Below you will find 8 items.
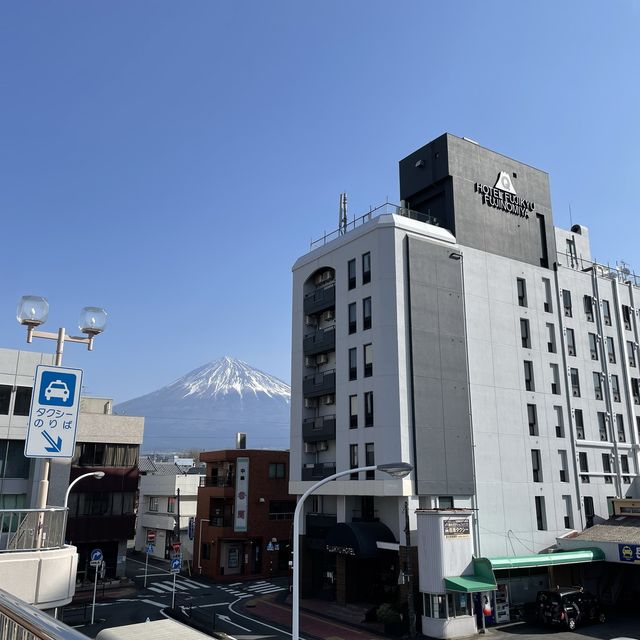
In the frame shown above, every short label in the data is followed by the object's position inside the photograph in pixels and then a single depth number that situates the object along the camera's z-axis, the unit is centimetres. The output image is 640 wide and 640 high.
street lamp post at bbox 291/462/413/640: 1834
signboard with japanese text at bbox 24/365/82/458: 1493
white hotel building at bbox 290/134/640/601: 4259
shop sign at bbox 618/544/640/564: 4062
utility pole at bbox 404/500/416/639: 3553
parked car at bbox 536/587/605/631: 3672
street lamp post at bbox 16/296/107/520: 1512
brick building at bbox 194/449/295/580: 5856
